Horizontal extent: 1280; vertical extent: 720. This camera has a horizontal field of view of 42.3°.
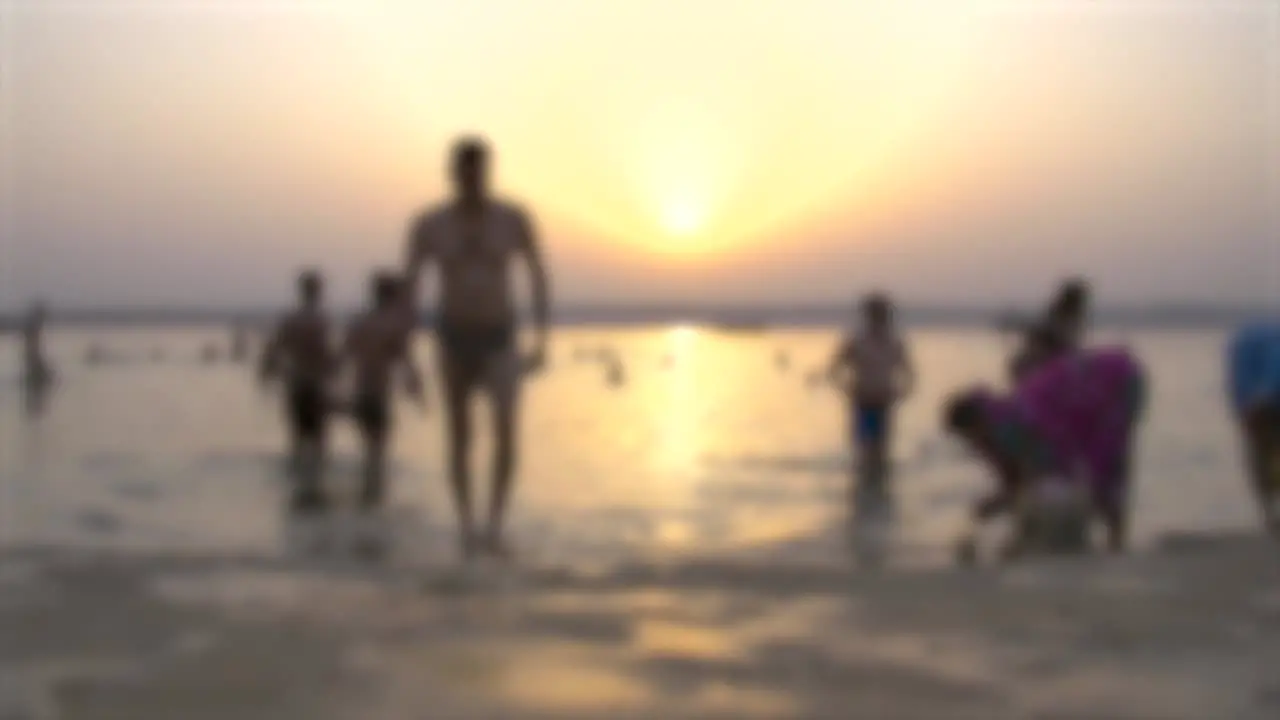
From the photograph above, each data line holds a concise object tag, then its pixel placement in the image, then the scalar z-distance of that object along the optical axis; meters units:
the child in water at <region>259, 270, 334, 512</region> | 15.19
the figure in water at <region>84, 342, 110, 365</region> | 65.88
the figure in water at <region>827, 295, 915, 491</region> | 15.64
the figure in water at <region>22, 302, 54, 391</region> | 35.16
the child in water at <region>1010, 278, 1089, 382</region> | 10.69
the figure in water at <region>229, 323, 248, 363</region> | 71.00
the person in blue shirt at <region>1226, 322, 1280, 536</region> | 9.51
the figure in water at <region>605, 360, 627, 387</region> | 48.28
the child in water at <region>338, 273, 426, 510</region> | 13.47
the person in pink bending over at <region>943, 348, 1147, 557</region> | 8.76
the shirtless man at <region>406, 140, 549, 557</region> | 9.00
